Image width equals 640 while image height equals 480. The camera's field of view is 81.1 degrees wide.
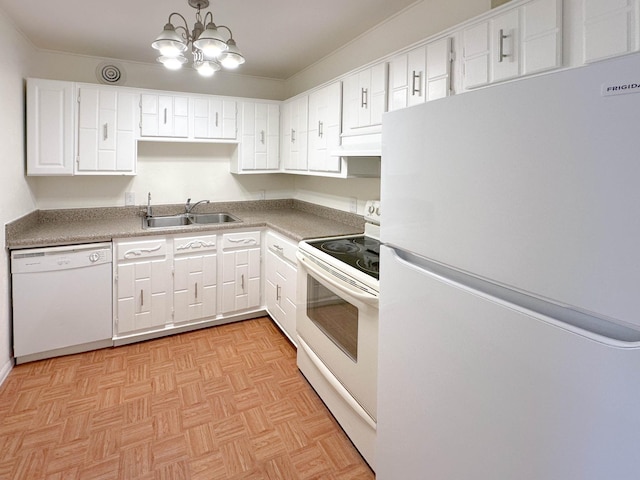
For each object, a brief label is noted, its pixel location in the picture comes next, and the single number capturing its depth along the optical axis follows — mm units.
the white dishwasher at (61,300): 2551
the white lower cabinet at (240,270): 3244
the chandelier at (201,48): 1833
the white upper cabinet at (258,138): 3600
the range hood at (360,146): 2116
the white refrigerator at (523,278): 662
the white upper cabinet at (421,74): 1726
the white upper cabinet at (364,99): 2180
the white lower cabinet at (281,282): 2799
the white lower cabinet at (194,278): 3059
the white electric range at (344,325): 1670
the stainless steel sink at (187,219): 3514
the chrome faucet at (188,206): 3679
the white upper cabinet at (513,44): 1280
